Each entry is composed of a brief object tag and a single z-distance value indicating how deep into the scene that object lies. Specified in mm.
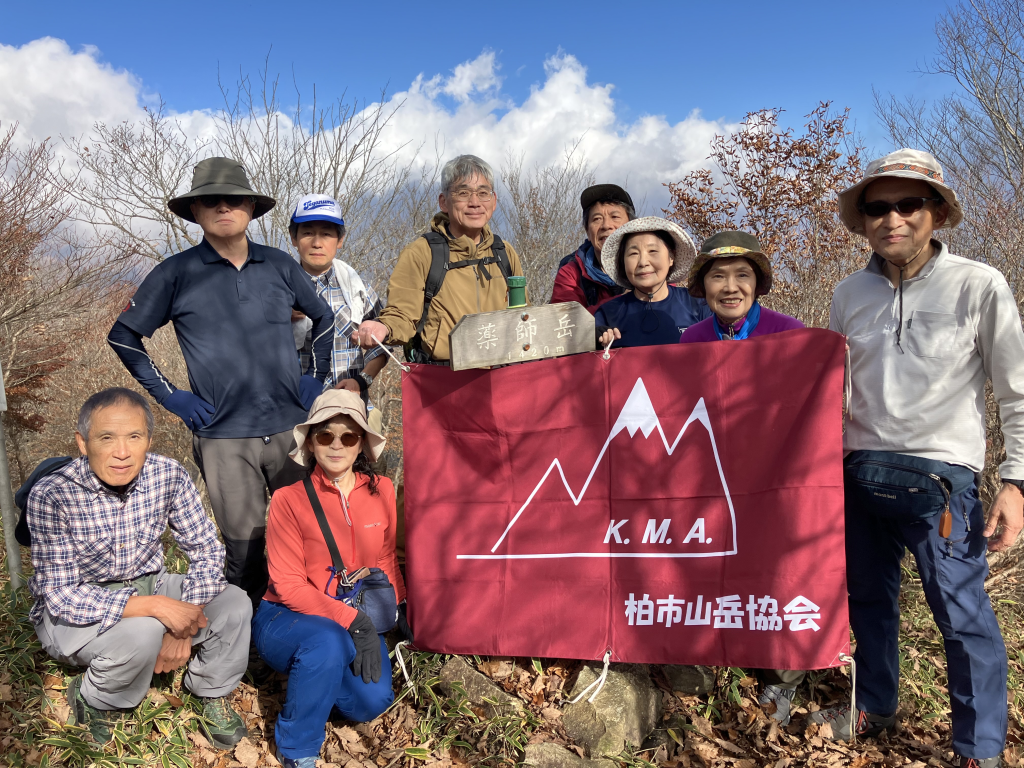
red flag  3129
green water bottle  3137
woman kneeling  3109
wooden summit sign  3043
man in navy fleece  3617
